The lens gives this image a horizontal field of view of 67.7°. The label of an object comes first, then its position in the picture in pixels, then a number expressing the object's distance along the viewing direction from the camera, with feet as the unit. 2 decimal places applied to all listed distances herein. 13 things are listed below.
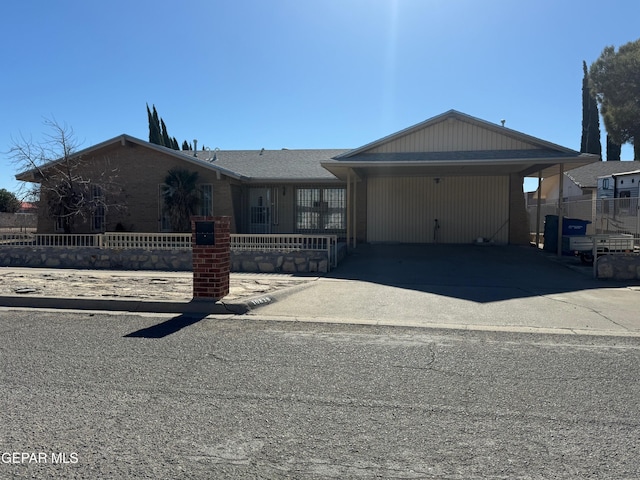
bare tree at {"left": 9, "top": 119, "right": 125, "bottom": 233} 59.26
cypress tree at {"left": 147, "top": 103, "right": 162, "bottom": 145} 147.23
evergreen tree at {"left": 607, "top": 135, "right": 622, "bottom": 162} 142.00
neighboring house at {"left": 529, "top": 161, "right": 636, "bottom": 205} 102.68
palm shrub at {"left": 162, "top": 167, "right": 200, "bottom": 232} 59.41
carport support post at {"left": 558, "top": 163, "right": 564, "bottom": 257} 47.55
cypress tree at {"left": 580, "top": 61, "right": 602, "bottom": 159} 144.97
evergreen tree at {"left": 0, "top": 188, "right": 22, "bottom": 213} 119.25
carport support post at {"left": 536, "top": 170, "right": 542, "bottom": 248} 58.26
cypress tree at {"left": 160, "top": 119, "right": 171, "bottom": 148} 150.30
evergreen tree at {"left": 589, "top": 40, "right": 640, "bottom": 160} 69.51
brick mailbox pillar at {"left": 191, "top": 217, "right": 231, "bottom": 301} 26.78
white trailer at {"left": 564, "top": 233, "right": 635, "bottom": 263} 38.92
